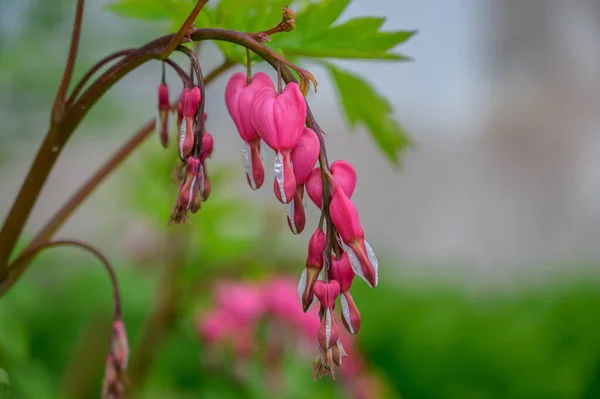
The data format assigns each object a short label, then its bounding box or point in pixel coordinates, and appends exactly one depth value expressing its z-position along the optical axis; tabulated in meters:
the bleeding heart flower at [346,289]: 0.58
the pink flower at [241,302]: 0.99
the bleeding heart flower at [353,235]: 0.58
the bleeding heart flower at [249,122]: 0.59
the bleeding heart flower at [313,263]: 0.58
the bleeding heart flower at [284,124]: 0.58
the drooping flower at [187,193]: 0.58
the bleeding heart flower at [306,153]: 0.58
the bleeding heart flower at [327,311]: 0.58
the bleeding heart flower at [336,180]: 0.59
